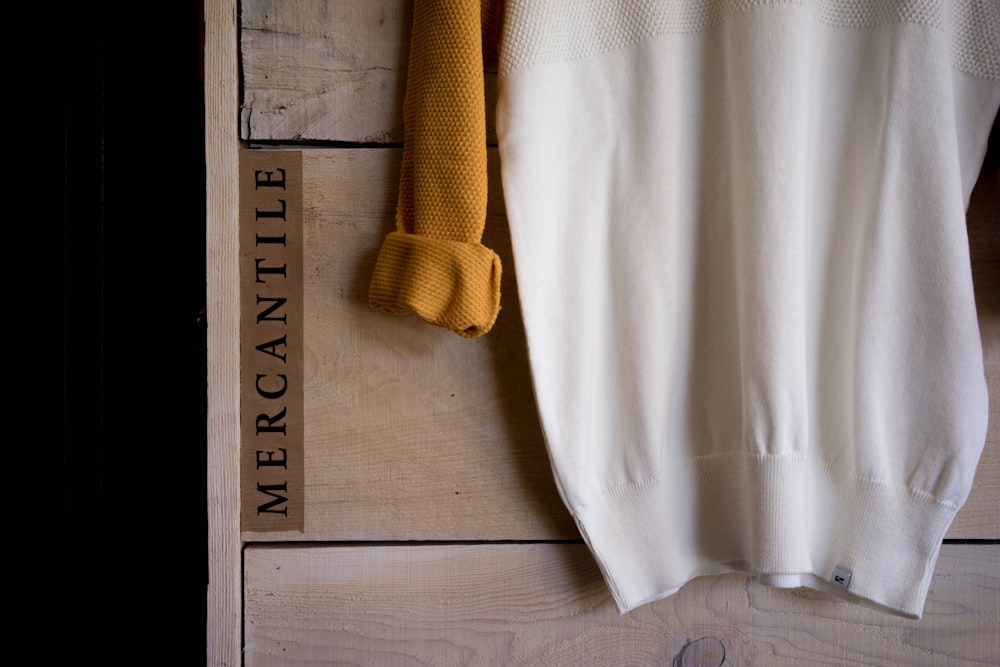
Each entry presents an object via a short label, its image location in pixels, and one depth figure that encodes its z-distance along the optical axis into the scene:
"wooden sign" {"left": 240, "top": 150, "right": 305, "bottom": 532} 0.68
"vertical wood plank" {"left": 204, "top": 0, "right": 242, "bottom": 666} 0.67
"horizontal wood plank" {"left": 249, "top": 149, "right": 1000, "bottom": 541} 0.68
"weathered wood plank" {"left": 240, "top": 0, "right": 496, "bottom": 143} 0.67
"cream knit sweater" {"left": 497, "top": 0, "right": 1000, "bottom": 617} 0.58
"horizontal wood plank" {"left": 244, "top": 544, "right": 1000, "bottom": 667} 0.71
